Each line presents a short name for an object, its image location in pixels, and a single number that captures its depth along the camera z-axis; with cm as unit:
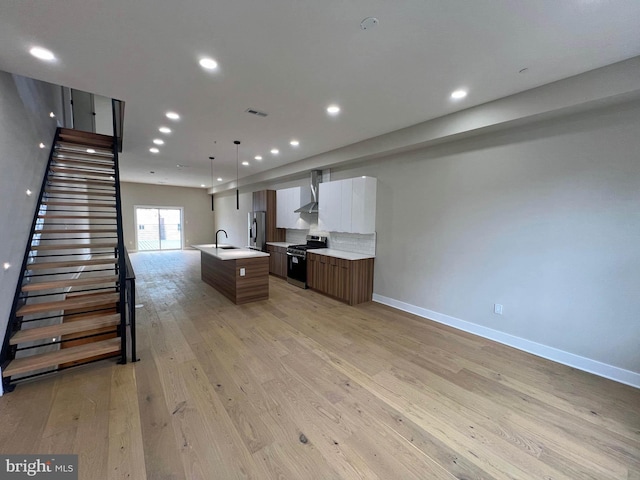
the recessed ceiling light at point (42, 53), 218
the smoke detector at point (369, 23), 179
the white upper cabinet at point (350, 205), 473
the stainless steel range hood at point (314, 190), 593
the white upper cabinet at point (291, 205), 648
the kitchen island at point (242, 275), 457
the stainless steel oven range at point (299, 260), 569
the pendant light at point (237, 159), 478
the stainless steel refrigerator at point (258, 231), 736
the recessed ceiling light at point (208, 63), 231
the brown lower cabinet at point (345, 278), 462
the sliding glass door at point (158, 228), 1086
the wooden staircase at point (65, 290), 244
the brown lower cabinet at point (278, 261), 650
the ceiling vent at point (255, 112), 336
